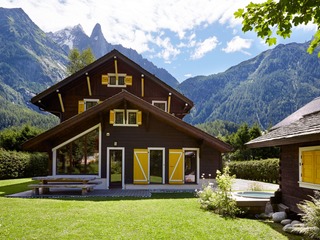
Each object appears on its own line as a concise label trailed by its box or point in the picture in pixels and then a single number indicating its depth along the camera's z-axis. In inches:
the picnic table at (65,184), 424.8
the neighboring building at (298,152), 246.1
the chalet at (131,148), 508.0
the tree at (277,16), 116.0
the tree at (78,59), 1138.5
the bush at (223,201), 285.6
